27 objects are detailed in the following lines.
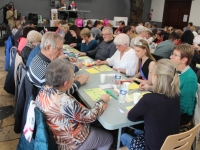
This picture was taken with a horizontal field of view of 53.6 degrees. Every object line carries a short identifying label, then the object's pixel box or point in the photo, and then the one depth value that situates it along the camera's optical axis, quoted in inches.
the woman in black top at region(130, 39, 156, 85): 100.4
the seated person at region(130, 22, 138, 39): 226.9
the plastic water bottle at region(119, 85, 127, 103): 71.0
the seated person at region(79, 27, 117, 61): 140.2
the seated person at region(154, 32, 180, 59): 147.4
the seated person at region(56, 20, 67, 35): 210.2
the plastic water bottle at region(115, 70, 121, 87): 88.4
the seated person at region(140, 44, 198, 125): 74.4
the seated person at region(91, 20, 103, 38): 231.7
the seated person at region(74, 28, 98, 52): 157.6
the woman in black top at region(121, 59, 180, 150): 54.7
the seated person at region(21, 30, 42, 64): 120.4
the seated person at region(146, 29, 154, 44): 196.6
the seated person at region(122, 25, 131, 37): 212.8
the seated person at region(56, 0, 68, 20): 387.5
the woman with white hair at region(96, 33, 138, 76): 113.7
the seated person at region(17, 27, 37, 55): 141.7
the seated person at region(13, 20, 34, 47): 177.5
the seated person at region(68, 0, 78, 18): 388.7
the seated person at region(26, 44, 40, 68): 101.6
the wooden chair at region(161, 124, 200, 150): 50.1
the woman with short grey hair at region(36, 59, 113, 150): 54.8
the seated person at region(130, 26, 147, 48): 185.2
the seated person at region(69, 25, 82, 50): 192.7
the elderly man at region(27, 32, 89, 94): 77.2
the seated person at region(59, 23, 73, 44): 197.0
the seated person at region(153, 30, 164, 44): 228.6
